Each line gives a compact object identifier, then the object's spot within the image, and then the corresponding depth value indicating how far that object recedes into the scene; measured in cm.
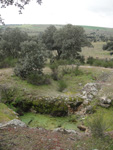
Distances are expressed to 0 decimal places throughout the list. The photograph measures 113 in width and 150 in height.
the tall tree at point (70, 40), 2205
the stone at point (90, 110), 994
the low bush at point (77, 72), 1652
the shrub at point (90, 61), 2290
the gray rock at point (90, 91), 1118
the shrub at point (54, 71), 1541
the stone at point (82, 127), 832
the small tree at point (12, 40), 2196
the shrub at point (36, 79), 1276
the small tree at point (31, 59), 1326
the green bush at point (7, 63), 1885
